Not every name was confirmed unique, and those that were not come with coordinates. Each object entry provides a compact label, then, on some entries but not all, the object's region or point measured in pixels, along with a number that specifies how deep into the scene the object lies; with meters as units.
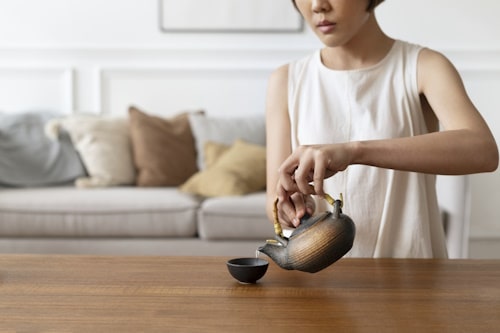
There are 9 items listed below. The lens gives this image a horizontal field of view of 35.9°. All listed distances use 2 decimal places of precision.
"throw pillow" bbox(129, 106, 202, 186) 3.79
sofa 3.34
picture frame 4.38
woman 1.54
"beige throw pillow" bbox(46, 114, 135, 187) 3.77
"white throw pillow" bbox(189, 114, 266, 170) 3.92
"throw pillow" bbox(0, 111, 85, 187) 3.78
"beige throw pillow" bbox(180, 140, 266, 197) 3.51
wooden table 1.04
